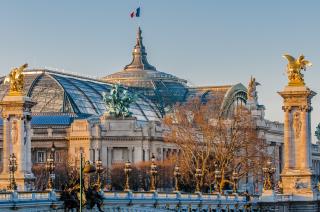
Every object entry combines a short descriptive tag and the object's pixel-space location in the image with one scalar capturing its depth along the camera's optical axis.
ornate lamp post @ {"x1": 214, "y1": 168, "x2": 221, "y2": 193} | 95.04
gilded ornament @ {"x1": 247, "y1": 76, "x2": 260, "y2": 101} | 193.45
